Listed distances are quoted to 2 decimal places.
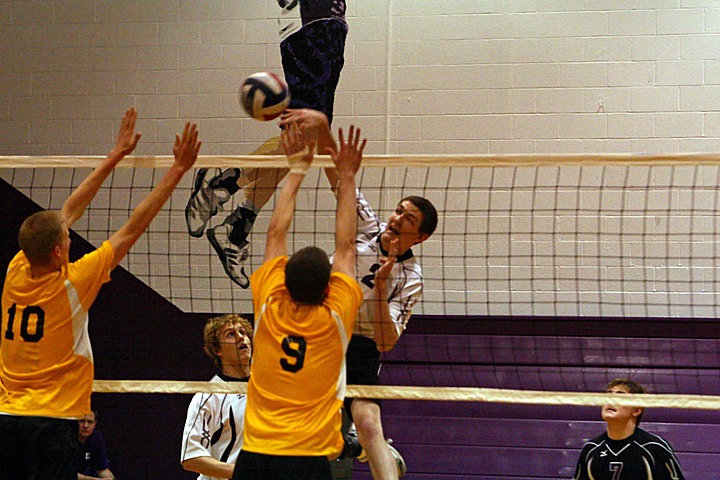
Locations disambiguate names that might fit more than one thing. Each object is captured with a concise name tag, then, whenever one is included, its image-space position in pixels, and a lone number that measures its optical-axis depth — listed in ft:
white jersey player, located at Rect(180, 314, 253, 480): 43.57
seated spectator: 58.03
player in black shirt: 47.37
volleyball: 39.73
